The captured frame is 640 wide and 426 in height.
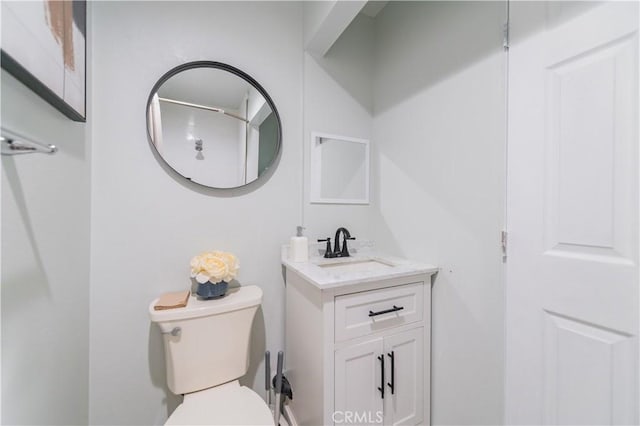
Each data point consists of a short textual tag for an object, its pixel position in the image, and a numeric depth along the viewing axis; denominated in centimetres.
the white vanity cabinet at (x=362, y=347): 101
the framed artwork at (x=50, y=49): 55
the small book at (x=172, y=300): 104
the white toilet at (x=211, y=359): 96
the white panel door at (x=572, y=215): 71
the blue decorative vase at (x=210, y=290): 113
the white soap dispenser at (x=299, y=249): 136
